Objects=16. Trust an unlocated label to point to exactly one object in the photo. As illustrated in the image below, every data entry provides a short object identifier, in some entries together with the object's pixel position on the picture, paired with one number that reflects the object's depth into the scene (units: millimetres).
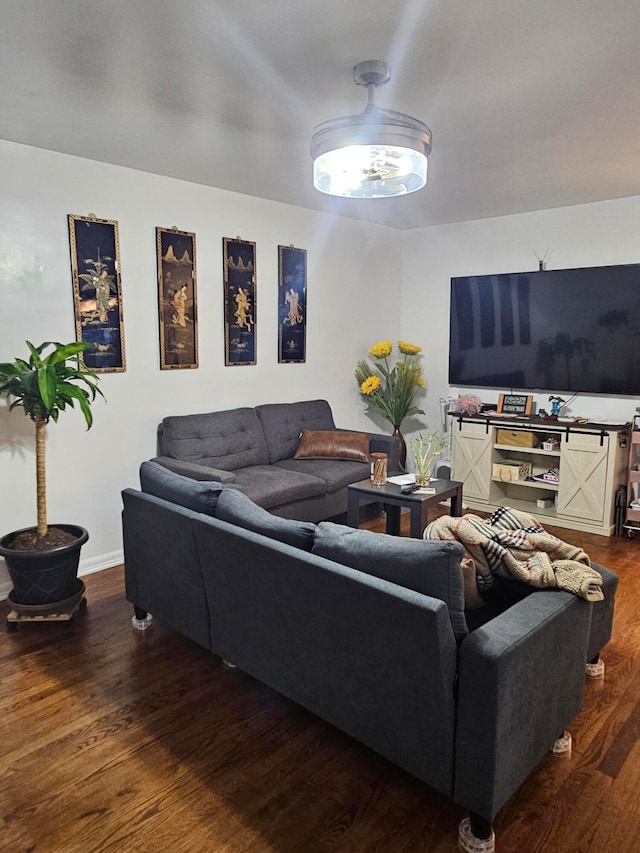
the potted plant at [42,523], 2926
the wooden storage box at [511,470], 4914
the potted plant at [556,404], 4910
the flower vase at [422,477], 3758
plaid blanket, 2018
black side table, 3488
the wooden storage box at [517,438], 4852
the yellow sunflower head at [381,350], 5492
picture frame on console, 5078
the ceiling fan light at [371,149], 2236
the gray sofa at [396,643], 1664
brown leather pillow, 4664
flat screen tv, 4552
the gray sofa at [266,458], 3854
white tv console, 4418
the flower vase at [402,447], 5125
